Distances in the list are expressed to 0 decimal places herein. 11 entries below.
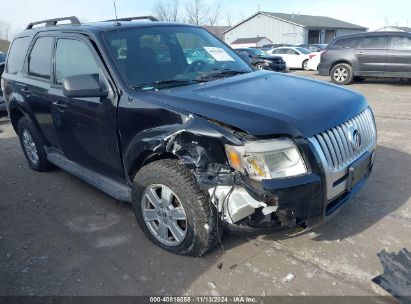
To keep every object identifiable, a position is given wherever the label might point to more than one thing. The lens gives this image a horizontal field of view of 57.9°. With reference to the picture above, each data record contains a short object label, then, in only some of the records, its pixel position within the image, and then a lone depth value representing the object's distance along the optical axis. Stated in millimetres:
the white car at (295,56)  20422
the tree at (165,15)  49838
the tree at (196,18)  60812
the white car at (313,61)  17936
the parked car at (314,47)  25869
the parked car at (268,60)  17300
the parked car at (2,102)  9203
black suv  2479
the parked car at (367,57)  11555
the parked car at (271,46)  28395
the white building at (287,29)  47250
